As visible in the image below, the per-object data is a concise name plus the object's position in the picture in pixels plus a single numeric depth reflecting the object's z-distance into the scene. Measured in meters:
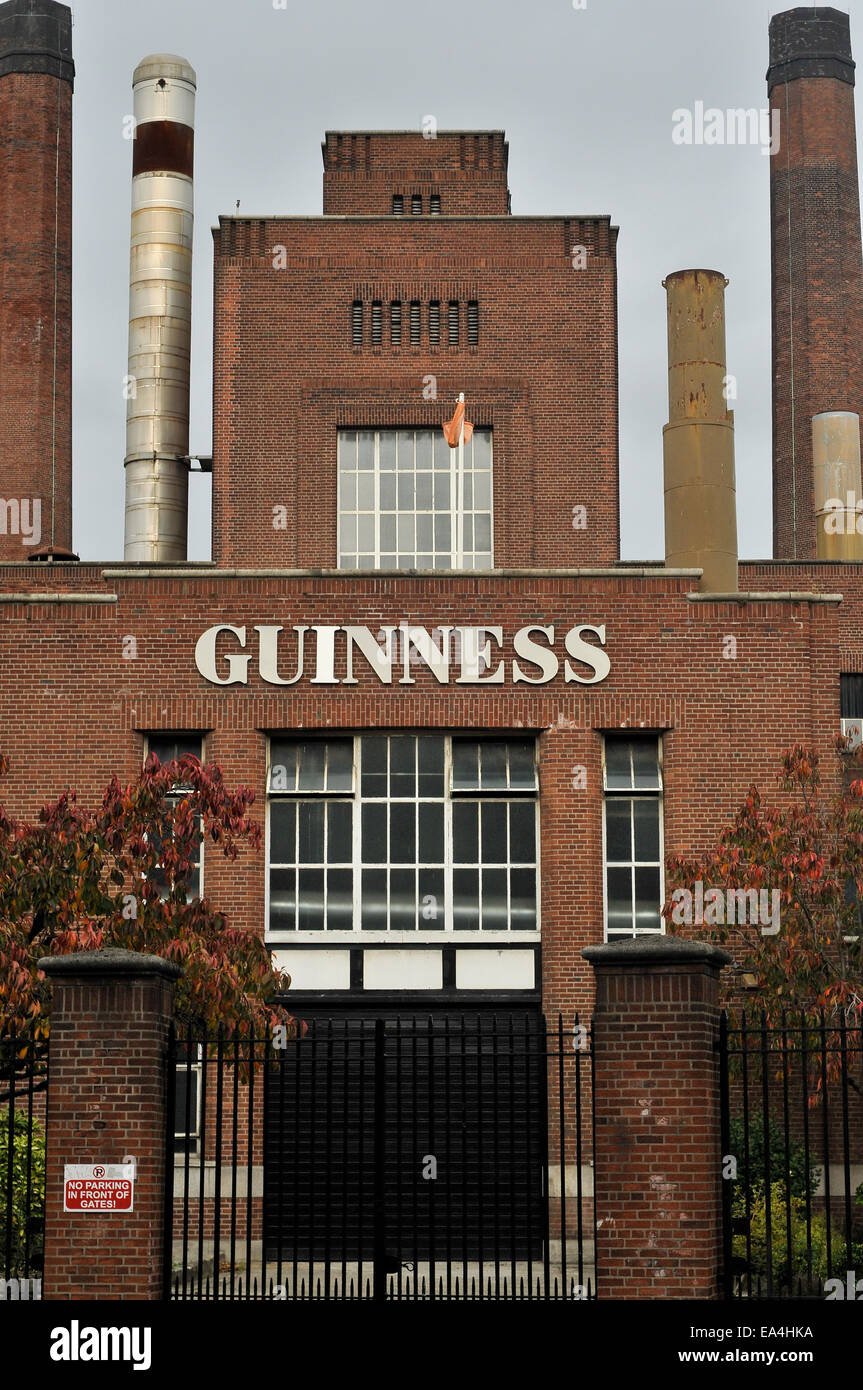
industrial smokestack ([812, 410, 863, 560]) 42.38
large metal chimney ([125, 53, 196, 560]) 37.81
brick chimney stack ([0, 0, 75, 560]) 46.69
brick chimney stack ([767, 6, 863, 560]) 51.22
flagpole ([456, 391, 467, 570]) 32.19
